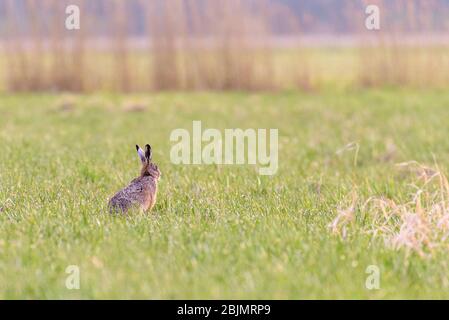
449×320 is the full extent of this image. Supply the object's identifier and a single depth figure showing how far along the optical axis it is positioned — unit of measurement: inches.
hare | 466.0
